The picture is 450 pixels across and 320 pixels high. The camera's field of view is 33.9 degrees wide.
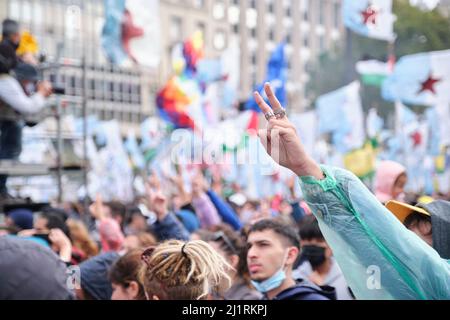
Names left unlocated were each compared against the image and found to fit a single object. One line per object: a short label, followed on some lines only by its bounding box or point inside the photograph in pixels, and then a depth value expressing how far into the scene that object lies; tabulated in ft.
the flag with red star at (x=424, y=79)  40.14
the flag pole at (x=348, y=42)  58.18
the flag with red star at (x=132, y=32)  28.04
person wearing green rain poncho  7.11
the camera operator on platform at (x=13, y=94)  22.25
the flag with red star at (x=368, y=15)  21.79
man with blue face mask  13.25
